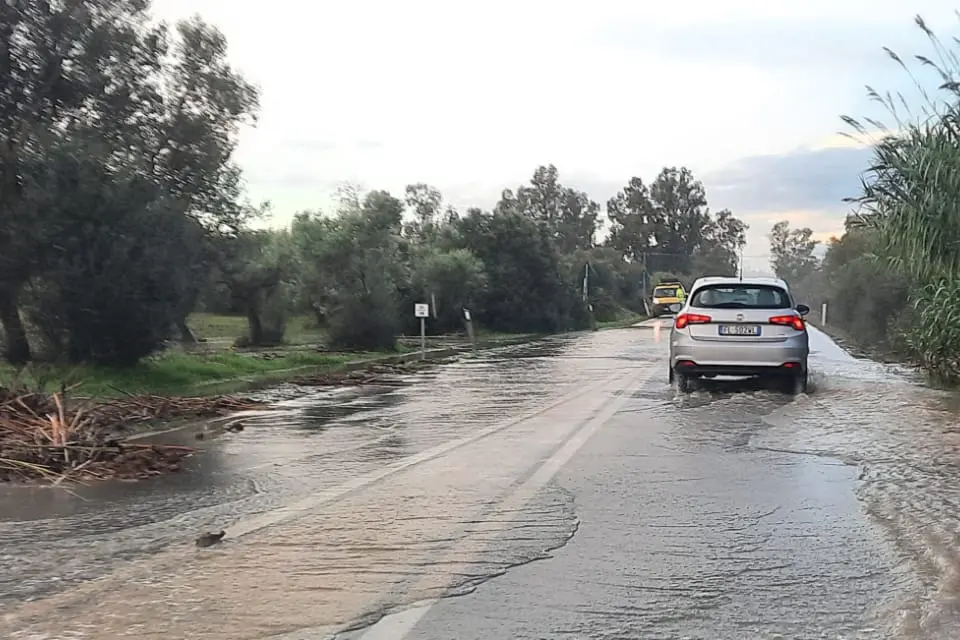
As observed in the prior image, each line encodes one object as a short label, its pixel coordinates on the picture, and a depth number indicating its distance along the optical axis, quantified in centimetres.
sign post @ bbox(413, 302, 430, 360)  2542
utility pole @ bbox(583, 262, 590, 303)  7325
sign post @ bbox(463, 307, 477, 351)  3340
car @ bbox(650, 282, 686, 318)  8153
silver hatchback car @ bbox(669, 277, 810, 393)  1452
